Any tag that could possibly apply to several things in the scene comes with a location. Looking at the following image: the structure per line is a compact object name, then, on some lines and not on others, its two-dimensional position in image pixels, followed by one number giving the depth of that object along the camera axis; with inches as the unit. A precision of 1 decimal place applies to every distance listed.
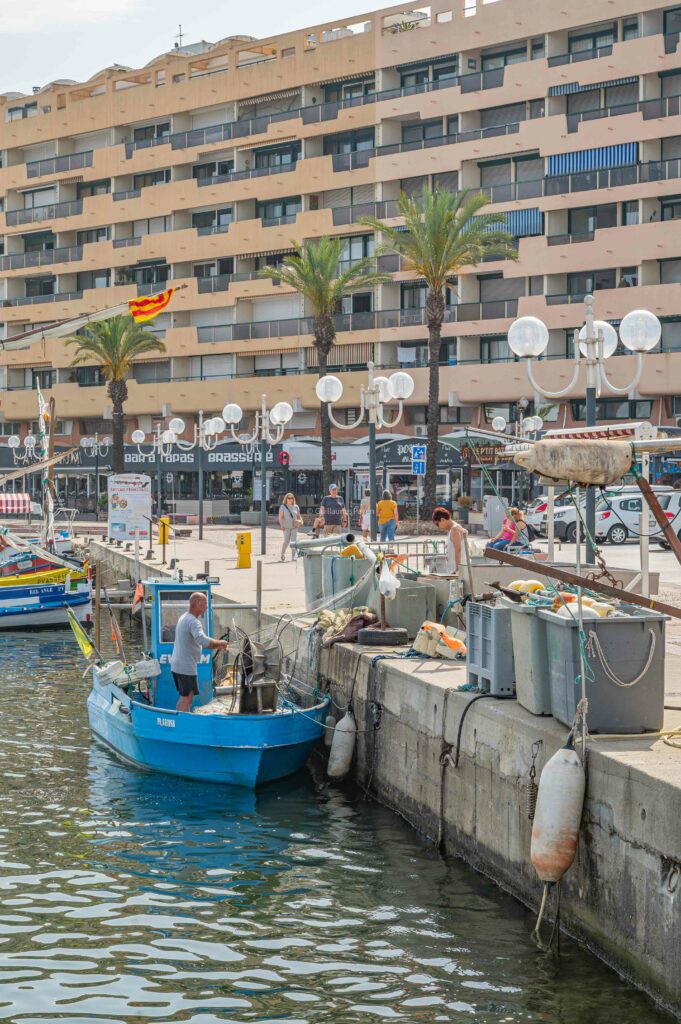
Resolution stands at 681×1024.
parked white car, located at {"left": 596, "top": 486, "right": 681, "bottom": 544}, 1575.3
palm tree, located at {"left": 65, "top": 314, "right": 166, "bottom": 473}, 2605.8
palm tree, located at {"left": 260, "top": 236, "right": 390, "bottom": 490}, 2229.3
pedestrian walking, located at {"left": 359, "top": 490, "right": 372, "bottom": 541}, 1541.6
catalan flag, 1133.1
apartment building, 2221.9
